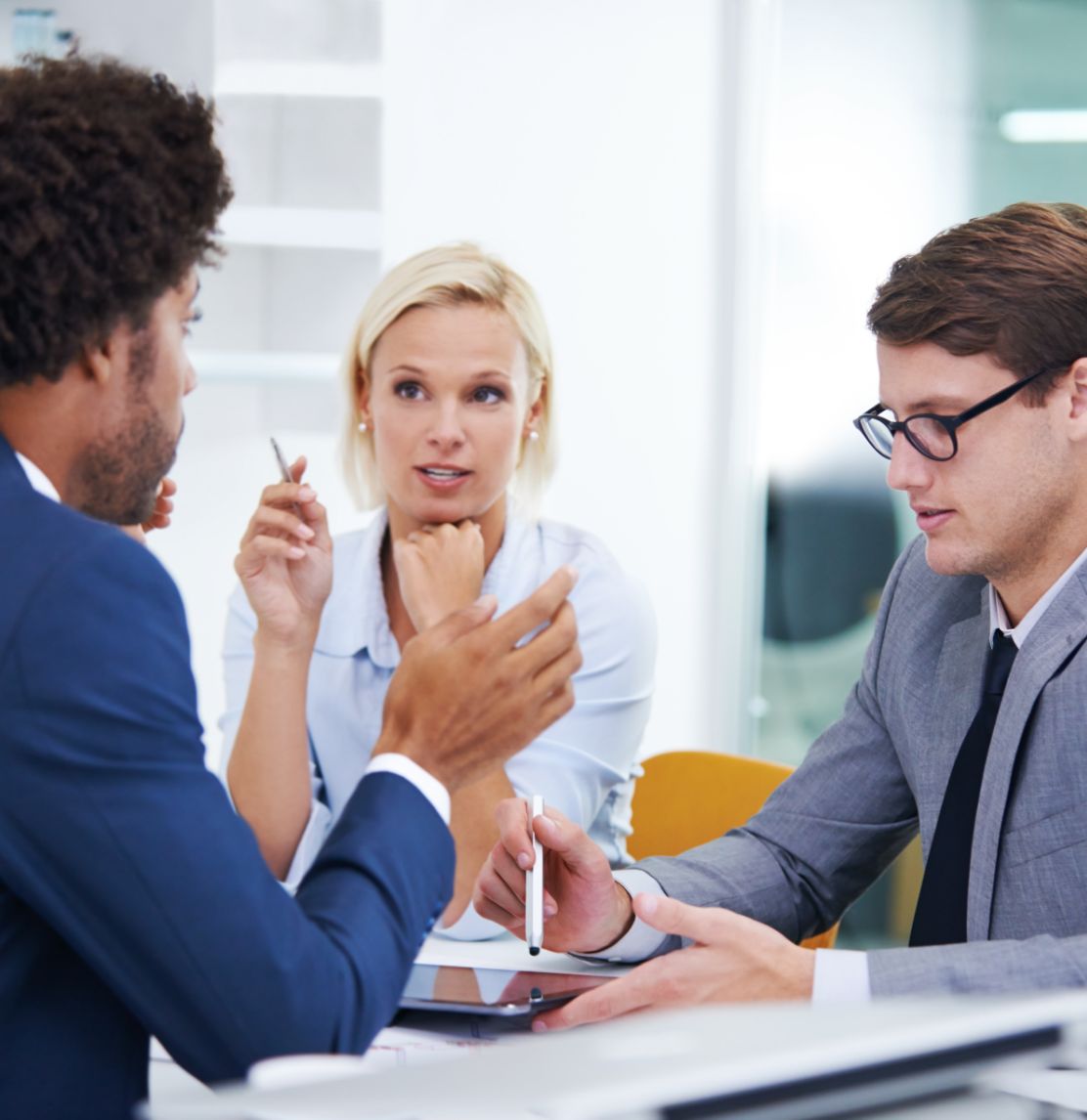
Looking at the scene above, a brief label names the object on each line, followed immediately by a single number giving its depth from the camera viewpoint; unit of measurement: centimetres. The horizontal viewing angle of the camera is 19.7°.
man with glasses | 197
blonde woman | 226
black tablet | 194
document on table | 189
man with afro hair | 173
